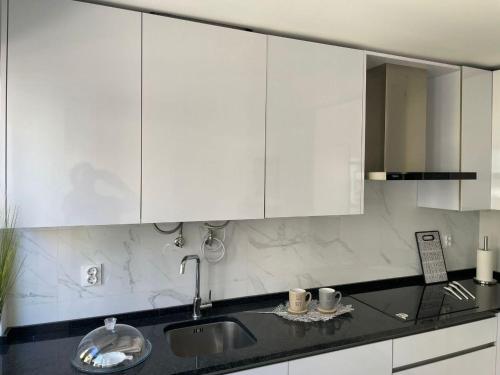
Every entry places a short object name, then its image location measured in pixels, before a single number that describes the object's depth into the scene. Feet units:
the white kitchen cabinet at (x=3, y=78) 4.43
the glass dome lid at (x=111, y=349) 4.57
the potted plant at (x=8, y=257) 4.52
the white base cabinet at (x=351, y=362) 5.26
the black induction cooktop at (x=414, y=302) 6.63
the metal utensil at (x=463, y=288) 7.56
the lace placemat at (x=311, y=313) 6.16
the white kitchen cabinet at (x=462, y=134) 7.77
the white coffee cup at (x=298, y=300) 6.34
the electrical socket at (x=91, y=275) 5.81
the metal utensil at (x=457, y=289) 7.54
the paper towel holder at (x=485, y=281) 8.47
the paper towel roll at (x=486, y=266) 8.52
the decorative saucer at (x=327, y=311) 6.36
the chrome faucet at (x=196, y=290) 6.22
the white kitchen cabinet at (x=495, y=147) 7.93
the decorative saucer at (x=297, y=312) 6.32
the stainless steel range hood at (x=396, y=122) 7.18
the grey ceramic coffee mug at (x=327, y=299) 6.38
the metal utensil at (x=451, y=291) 7.48
